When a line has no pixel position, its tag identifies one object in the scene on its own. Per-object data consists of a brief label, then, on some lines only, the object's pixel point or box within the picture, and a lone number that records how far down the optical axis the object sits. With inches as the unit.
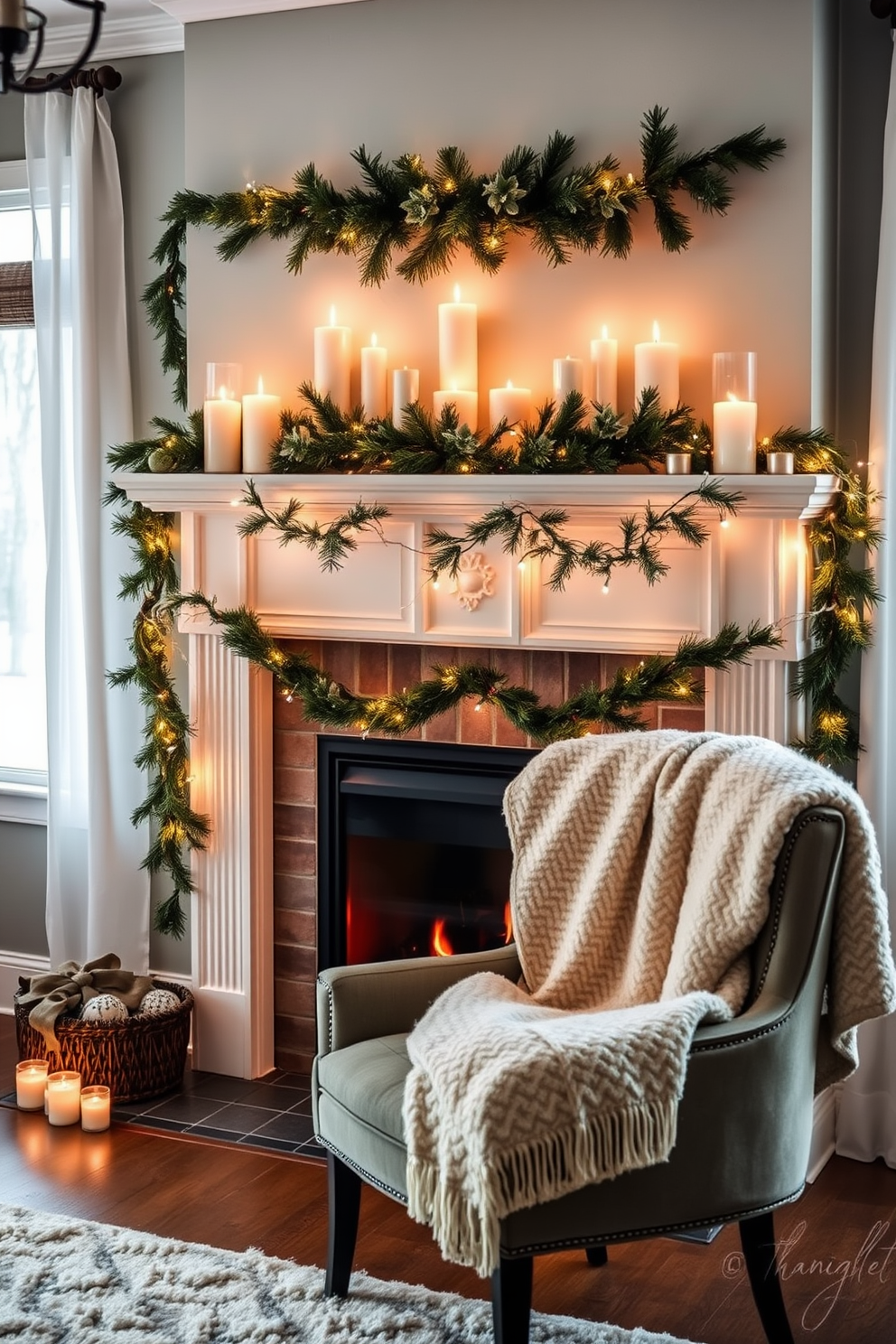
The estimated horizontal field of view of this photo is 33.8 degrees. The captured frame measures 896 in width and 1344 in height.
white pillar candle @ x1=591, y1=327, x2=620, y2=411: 120.9
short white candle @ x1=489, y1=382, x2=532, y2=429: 124.0
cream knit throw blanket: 79.4
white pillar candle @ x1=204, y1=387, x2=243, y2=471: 134.4
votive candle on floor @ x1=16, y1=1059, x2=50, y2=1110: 135.4
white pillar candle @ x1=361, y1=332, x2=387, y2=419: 129.5
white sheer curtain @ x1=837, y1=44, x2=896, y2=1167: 117.4
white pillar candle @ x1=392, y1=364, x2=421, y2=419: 127.6
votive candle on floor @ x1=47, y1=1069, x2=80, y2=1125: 131.8
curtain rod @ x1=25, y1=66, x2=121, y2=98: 146.9
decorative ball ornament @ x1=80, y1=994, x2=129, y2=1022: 136.9
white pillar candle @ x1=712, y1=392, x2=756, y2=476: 114.6
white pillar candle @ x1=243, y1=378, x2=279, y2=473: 133.1
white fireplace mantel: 117.6
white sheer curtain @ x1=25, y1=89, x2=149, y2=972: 148.9
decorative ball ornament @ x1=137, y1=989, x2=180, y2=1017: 138.4
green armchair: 82.8
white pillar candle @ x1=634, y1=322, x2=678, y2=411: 118.6
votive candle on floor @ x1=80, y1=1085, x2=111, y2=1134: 130.6
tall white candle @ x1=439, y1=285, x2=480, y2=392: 125.8
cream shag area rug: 96.6
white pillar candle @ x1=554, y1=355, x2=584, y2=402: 121.7
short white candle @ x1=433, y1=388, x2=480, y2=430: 125.2
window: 163.5
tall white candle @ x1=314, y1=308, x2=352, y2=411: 130.8
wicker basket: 135.7
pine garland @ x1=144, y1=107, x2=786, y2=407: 117.7
